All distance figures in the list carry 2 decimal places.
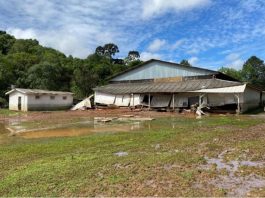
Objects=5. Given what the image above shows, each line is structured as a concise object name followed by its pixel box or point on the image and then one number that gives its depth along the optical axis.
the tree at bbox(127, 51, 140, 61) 59.65
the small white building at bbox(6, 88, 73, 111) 23.77
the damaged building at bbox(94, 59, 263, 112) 20.35
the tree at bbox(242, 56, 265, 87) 52.48
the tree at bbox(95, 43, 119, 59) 61.70
